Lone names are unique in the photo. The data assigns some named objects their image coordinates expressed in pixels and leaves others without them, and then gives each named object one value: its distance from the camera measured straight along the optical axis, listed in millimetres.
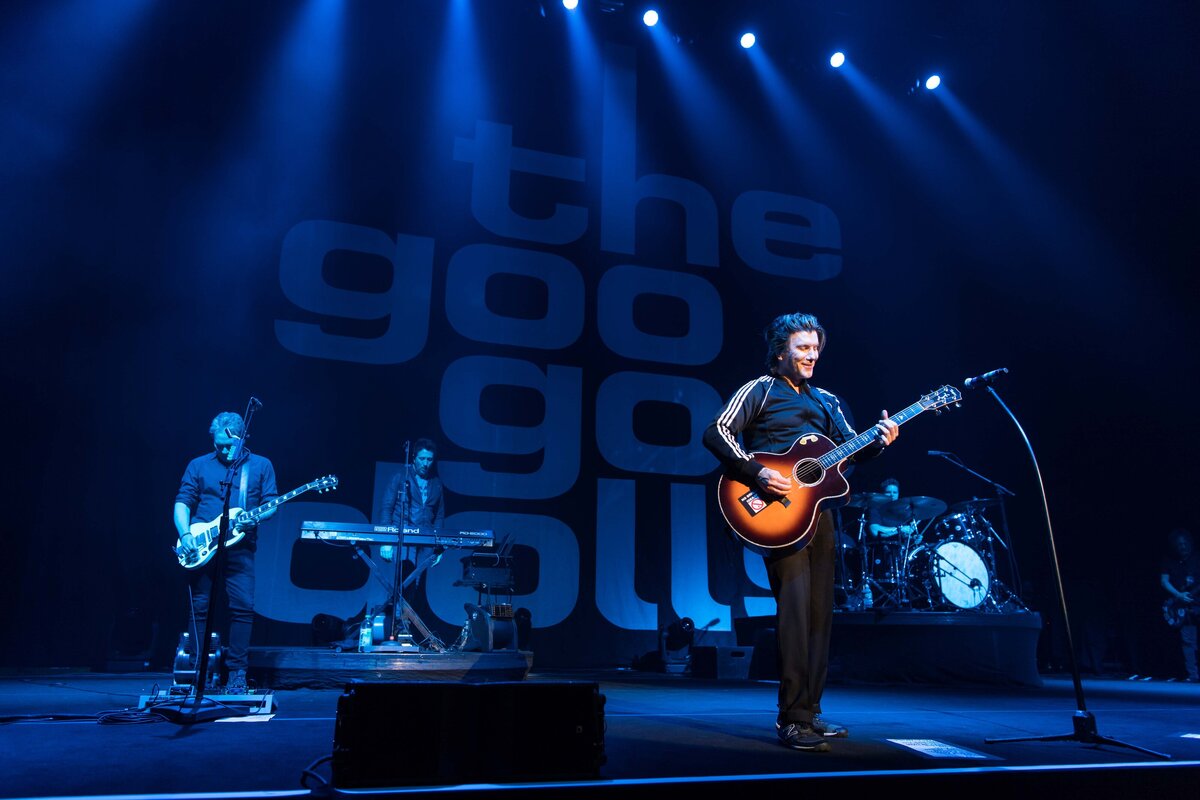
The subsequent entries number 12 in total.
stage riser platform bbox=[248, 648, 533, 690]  5973
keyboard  6492
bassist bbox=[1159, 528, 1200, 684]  8836
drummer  8594
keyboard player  7516
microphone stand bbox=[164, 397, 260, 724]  3836
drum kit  8477
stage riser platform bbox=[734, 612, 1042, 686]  7434
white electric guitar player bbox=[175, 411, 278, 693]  5488
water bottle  6359
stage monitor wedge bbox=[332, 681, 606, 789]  2422
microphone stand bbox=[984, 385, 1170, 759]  3361
